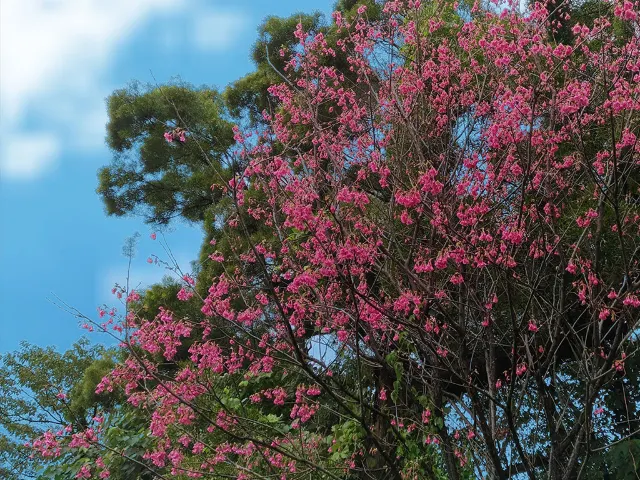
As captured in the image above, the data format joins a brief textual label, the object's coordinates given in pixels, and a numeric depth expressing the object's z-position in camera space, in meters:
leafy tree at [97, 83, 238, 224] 11.57
